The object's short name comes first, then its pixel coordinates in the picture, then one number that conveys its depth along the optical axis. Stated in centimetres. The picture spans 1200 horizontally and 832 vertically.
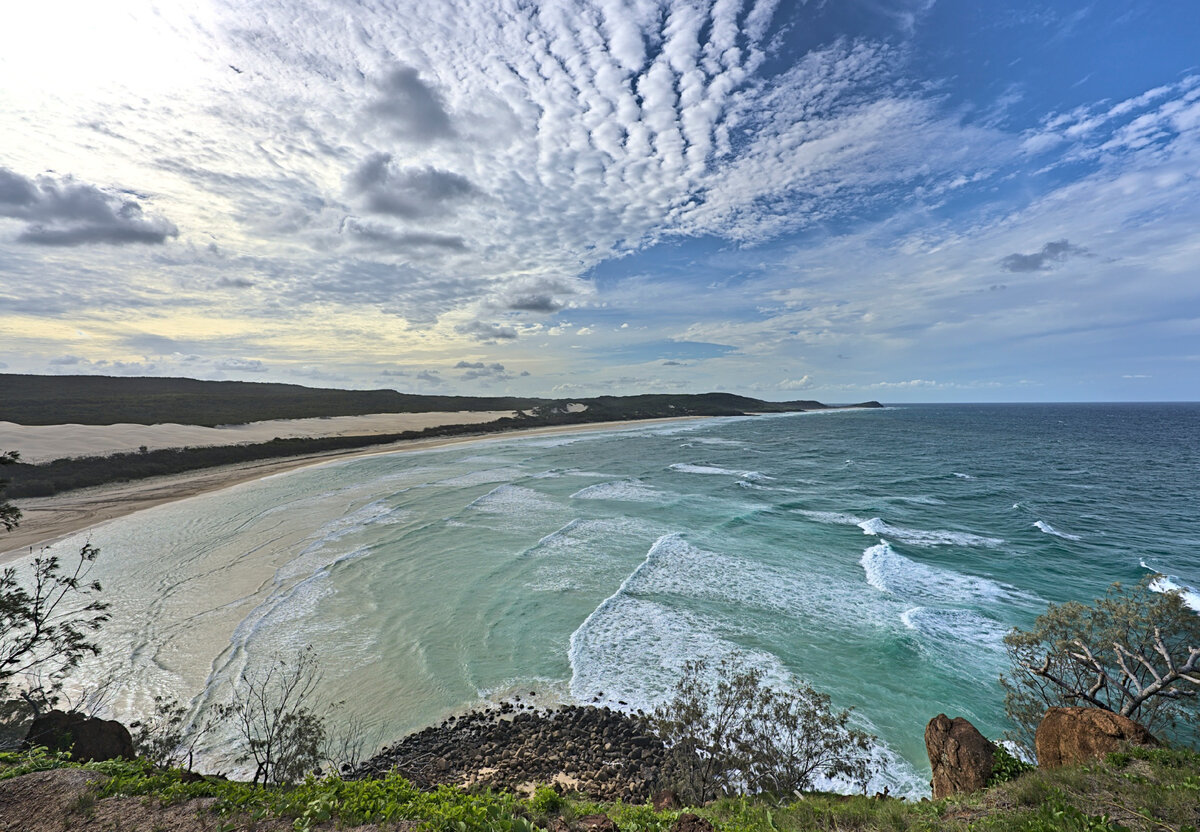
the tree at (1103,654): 1048
